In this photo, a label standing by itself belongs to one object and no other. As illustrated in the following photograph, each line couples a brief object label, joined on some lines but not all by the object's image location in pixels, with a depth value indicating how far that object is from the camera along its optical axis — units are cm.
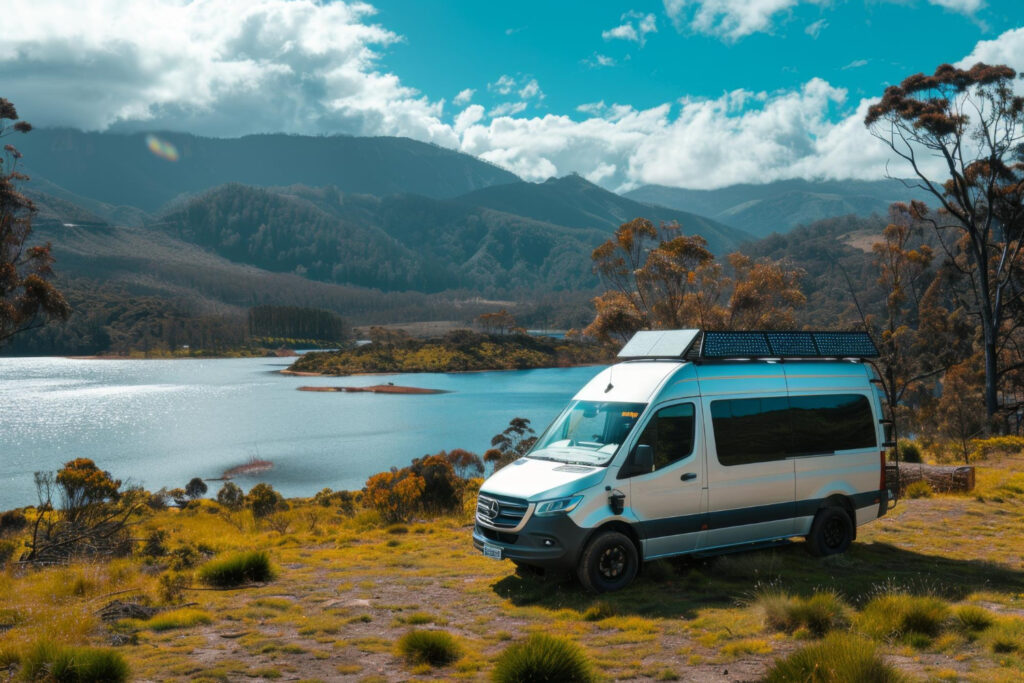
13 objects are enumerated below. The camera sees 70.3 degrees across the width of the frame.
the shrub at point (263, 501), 2677
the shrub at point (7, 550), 1361
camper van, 795
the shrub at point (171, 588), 816
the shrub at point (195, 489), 3878
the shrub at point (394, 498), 1599
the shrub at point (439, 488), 1828
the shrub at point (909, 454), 2100
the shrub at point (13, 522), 2347
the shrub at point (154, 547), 1227
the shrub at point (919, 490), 1479
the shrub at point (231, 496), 3208
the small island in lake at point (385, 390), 10461
